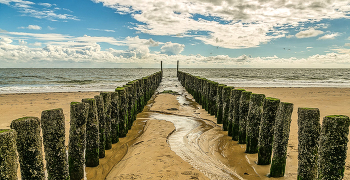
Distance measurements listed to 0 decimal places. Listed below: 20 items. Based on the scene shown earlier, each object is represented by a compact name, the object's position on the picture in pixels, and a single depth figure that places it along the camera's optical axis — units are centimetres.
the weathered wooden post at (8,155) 252
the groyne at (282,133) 302
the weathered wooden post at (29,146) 287
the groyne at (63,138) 268
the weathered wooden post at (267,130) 450
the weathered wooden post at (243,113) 583
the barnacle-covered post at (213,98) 981
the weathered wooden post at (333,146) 298
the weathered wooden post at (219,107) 848
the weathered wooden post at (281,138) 404
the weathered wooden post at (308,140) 348
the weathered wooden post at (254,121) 513
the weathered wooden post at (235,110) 638
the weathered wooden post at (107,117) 557
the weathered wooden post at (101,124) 515
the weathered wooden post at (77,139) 401
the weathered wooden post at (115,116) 613
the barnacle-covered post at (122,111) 664
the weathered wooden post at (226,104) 737
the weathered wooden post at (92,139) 463
